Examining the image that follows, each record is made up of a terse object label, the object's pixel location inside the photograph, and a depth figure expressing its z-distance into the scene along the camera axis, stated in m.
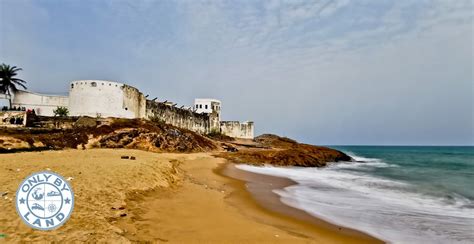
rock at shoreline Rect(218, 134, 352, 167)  24.11
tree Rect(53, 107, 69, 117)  29.26
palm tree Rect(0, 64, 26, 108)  38.28
